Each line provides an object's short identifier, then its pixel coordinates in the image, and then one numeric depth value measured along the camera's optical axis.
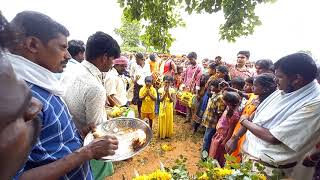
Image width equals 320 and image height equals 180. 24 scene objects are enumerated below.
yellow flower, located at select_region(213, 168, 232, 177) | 0.76
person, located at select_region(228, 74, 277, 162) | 1.71
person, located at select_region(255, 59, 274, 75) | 2.22
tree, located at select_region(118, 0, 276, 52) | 1.59
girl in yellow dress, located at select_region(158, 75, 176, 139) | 3.48
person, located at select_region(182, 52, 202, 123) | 3.92
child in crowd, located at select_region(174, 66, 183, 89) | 4.80
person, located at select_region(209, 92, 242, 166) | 1.97
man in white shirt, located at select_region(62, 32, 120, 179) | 1.06
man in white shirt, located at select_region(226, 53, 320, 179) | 1.15
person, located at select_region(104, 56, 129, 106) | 2.46
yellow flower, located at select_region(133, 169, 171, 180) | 0.73
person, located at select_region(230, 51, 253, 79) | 3.15
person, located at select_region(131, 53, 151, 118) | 4.35
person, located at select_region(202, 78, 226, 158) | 2.52
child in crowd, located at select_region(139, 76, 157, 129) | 3.51
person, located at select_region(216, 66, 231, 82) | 3.11
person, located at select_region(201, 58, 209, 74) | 5.39
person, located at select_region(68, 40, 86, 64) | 2.08
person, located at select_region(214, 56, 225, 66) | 4.02
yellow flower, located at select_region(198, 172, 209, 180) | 0.76
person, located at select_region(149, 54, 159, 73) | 4.94
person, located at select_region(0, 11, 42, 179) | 0.23
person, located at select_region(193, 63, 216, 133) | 3.47
